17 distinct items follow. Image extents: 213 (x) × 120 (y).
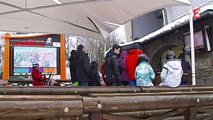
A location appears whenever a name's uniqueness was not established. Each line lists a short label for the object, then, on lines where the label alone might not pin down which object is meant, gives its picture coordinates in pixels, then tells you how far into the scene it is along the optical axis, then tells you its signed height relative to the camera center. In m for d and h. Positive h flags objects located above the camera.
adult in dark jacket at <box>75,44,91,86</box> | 5.66 -0.07
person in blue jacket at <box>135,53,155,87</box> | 4.13 -0.13
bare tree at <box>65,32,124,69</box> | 25.78 +2.40
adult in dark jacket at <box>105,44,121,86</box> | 4.96 -0.04
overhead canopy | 5.70 +1.42
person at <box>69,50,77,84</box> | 5.98 -0.02
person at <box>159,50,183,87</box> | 4.10 -0.13
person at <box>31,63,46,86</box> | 6.99 -0.31
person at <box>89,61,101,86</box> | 5.81 -0.27
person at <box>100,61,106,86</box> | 5.62 -0.17
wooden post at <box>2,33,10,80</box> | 10.10 +0.26
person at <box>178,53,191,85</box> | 7.16 -0.18
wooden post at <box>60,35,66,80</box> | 10.36 +0.29
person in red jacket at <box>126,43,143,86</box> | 4.75 +0.10
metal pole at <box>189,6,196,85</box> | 5.73 +0.27
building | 8.14 +1.05
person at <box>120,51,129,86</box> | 5.24 -0.21
